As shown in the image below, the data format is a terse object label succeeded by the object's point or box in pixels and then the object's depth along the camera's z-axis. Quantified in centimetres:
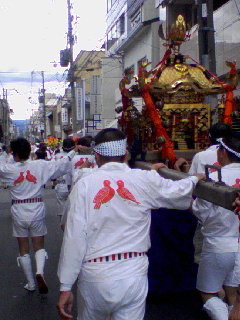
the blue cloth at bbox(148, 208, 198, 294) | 556
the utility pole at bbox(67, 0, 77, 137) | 2531
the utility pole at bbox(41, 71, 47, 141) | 5919
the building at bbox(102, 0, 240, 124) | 973
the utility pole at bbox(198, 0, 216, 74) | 965
